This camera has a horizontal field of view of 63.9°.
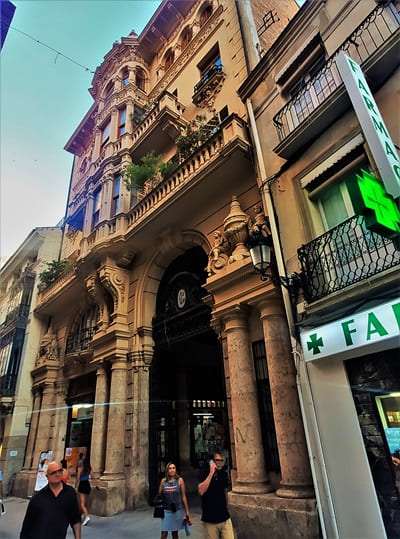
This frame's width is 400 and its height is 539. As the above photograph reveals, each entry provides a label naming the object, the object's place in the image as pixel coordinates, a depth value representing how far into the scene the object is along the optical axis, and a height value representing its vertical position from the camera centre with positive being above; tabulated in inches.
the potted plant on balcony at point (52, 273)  628.7 +296.7
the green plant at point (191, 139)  378.0 +308.4
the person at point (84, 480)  321.4 -40.9
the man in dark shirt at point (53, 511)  124.9 -26.7
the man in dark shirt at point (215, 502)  163.5 -35.0
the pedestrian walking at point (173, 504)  197.0 -41.6
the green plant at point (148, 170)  396.2 +295.5
